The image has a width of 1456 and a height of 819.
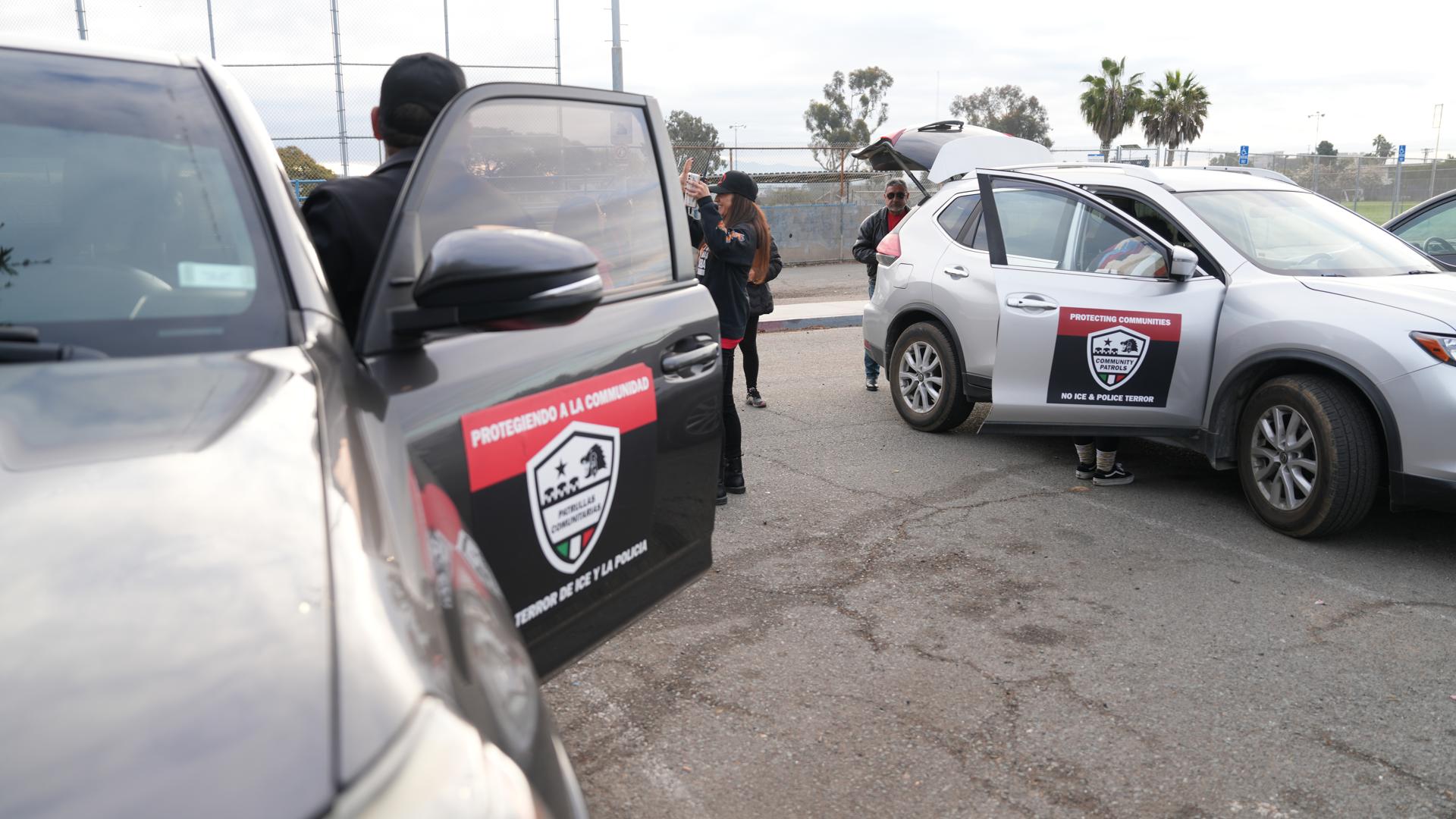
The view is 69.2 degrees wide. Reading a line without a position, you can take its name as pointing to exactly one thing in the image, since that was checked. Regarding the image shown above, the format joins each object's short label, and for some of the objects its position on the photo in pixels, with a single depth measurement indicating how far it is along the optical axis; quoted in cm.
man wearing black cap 258
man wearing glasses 927
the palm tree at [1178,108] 5156
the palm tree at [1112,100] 5175
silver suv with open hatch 471
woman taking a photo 566
